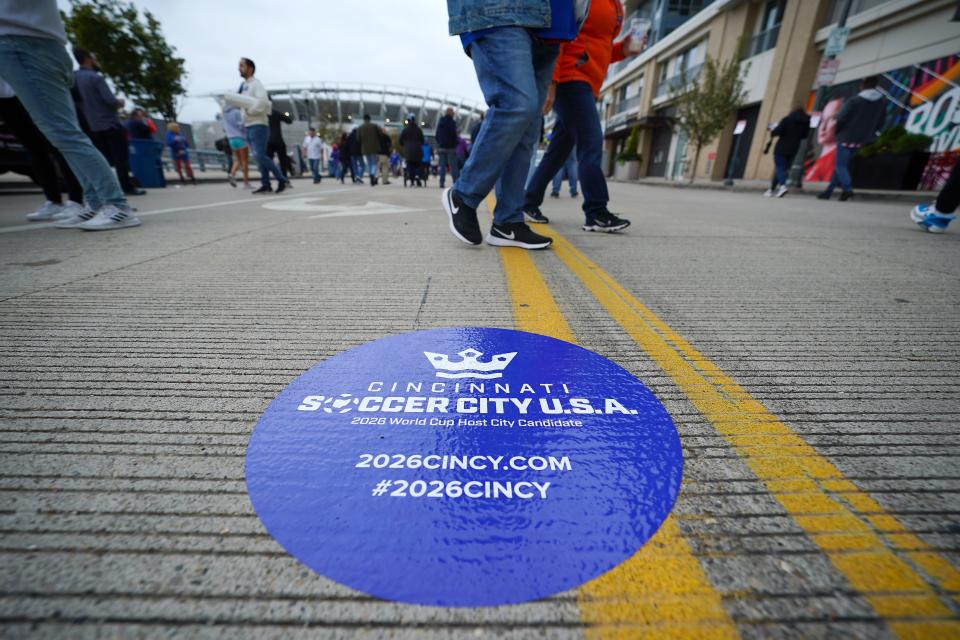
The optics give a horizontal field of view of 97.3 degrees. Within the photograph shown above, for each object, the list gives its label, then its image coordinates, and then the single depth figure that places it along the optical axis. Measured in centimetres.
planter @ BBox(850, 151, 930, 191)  1171
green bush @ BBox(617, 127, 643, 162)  3073
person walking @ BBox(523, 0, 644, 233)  347
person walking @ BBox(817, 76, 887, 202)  941
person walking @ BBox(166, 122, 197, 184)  1284
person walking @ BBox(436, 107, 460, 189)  1113
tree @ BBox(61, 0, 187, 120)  1894
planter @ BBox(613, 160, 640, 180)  3111
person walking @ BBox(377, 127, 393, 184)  1338
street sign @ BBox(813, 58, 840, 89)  1168
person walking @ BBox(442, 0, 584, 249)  250
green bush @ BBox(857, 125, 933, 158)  1144
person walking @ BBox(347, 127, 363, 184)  1568
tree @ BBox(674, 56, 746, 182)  1914
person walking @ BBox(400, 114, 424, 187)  1199
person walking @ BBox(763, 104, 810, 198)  1067
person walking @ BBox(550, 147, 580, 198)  812
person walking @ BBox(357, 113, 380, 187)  1277
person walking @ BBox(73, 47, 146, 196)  654
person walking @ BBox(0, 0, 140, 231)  312
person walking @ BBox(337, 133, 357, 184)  1667
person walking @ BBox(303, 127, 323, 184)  1577
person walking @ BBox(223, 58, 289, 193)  739
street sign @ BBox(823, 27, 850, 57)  1122
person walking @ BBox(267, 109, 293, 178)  917
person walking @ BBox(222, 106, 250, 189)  1045
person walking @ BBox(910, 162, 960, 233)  408
